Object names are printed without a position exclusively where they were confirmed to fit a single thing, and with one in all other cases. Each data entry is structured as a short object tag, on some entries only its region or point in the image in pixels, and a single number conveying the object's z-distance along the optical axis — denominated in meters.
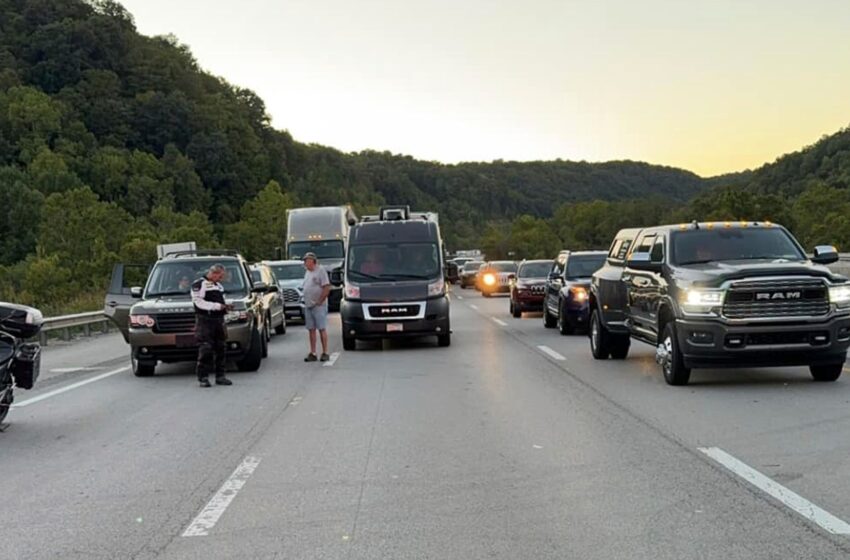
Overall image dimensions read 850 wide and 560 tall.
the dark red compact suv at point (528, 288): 27.09
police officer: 13.07
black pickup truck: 11.03
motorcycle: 9.62
